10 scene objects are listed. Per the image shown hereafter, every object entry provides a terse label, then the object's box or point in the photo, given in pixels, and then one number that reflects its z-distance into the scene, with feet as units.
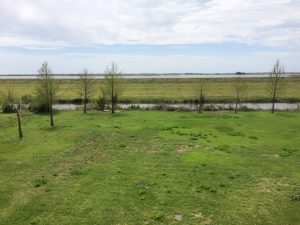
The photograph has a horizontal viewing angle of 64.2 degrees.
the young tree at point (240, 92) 105.86
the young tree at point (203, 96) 107.59
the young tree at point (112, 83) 109.17
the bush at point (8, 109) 106.42
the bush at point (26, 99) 118.16
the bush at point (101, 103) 114.62
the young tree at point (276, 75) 108.88
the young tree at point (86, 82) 112.53
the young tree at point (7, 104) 105.91
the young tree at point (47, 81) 86.45
